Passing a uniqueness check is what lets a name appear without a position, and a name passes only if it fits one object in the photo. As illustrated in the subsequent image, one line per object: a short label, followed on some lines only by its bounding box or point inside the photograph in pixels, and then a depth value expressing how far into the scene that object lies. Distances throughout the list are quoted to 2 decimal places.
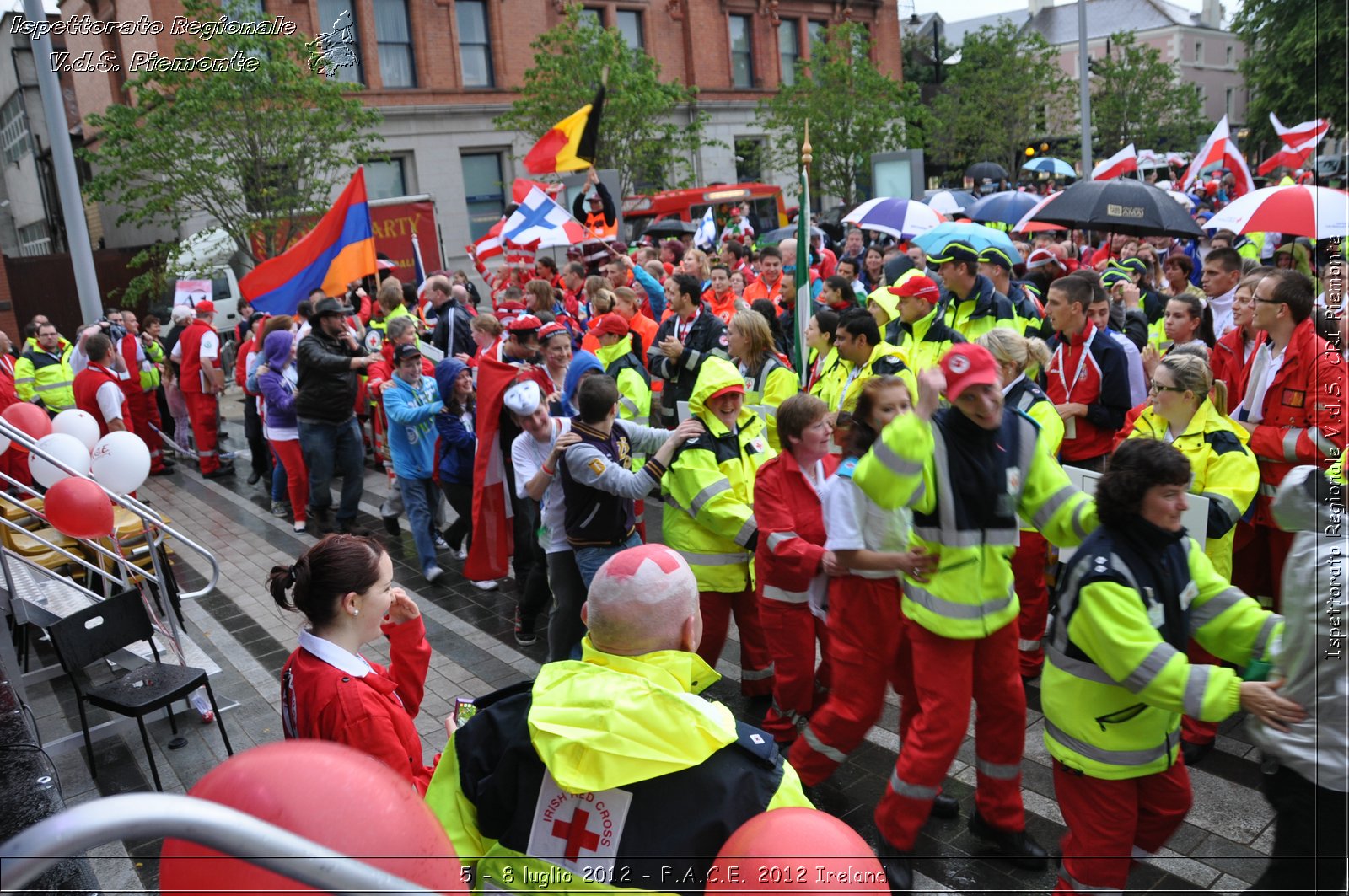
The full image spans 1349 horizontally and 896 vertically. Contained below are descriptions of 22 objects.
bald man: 1.96
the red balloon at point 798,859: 1.53
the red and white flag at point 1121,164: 15.40
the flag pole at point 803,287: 6.26
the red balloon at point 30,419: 7.30
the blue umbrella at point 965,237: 6.29
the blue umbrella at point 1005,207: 14.29
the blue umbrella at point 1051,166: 22.28
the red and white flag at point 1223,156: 13.64
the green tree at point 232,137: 16.16
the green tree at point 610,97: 25.73
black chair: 4.89
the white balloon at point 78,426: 7.64
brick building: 27.19
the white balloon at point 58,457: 6.63
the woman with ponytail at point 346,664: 2.86
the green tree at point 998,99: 36.03
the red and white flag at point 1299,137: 15.33
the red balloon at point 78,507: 5.40
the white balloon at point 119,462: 6.59
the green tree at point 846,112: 30.02
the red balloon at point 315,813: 1.28
